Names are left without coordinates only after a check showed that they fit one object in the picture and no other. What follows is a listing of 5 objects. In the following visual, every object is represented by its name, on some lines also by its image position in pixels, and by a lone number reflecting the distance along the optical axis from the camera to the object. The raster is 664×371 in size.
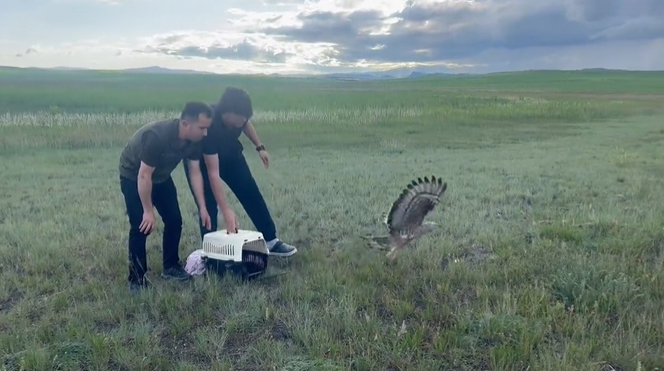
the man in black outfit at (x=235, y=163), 4.58
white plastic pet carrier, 4.25
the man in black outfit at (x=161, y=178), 3.89
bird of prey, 4.44
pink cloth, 4.49
